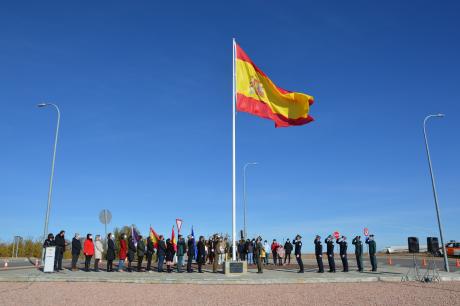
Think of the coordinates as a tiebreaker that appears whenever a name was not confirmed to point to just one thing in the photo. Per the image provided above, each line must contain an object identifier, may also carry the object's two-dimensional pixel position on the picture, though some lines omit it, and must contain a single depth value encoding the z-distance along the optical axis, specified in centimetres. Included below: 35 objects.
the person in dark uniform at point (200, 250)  2011
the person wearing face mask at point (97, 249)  2053
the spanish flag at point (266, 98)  2095
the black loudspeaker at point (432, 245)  2594
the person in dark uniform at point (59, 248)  2020
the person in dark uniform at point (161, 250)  2041
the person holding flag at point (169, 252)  2081
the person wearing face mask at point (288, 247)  2890
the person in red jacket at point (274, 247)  2986
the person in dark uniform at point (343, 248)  2098
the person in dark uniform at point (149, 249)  2074
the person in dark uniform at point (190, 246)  2017
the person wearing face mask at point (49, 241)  2050
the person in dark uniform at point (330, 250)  2050
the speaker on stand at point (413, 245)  2067
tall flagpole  1888
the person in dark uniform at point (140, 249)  2026
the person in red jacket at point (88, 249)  2044
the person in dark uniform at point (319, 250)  2044
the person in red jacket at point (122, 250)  2039
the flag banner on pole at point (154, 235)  2765
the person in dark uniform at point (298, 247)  2079
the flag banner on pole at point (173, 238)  2605
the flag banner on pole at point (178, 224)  2661
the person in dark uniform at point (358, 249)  2117
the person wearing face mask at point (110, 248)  2007
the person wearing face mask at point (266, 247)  2994
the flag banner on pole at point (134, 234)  2309
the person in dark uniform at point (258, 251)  2003
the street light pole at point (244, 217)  3816
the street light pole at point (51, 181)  2403
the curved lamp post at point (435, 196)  2299
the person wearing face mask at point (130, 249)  2044
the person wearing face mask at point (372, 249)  2109
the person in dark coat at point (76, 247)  2041
